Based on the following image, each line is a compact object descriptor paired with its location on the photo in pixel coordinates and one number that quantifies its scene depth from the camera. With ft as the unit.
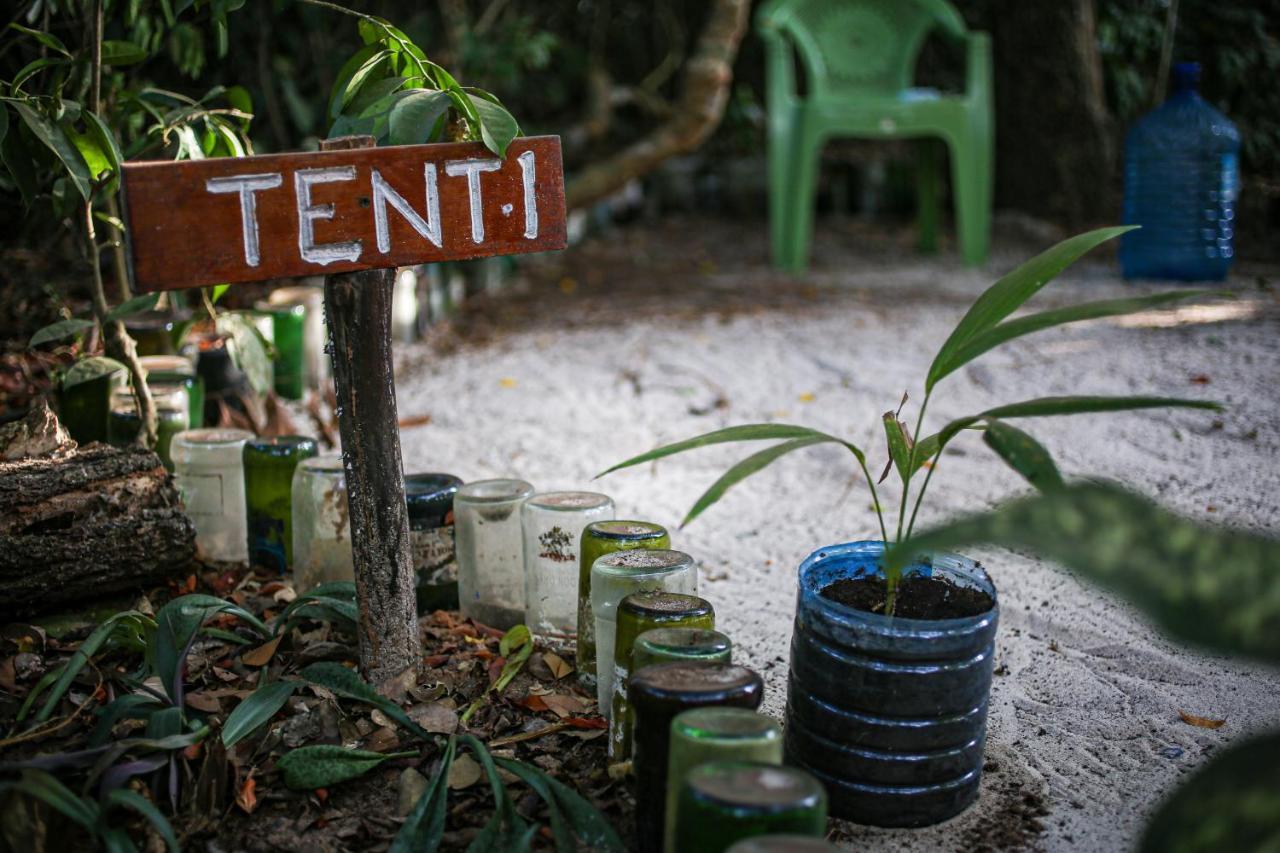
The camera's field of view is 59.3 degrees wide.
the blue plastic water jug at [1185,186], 13.33
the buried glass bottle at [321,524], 6.21
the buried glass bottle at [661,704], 4.12
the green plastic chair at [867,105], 14.58
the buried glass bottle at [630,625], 4.80
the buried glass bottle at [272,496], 6.70
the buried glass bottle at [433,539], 6.17
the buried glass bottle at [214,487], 6.79
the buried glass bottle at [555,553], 5.88
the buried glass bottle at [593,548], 5.44
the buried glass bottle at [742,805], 3.56
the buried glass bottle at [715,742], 3.84
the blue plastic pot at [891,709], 4.49
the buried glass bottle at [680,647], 4.49
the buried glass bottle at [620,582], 5.12
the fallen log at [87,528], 5.53
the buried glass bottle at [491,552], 6.09
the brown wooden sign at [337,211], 4.28
